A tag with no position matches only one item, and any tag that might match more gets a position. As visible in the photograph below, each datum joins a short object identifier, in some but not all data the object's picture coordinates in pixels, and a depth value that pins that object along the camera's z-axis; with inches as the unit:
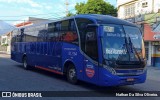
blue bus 229.9
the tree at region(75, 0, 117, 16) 796.3
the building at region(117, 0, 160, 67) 562.6
